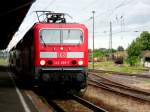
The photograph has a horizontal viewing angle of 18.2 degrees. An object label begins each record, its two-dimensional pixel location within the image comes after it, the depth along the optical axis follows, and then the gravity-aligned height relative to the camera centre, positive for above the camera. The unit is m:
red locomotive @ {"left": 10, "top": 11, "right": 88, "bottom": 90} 18.59 +0.29
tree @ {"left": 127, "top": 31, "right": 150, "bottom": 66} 141.70 +5.41
